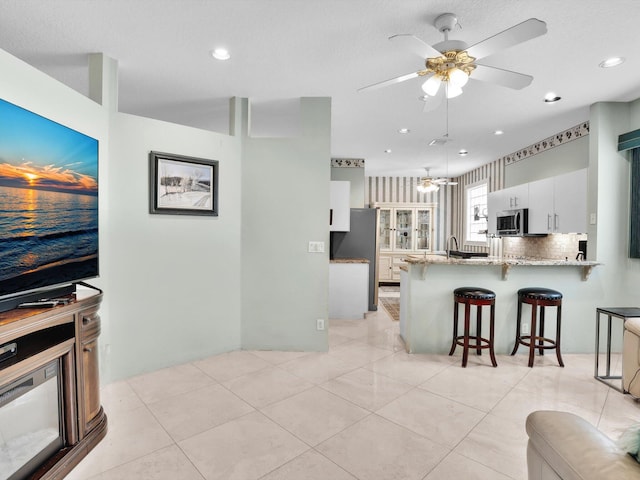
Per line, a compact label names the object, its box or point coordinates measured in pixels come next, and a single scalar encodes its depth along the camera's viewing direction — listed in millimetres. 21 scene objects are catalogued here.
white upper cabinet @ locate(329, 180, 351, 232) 5363
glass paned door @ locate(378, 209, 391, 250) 8398
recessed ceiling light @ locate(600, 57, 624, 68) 2734
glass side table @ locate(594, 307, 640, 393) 2773
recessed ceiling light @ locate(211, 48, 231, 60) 2675
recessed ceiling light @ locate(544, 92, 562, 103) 3447
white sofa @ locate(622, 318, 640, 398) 2576
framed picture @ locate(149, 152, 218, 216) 3068
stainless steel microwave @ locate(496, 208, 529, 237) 4770
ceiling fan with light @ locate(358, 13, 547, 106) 1882
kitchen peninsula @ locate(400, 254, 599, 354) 3645
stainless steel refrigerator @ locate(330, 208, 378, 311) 5586
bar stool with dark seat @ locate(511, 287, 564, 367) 3297
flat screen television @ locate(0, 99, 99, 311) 1712
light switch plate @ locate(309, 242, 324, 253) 3648
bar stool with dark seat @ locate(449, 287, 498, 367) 3293
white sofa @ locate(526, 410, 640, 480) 868
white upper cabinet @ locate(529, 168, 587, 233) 3828
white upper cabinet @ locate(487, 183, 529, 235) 4879
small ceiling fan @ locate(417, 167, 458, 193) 6162
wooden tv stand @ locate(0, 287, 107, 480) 1605
